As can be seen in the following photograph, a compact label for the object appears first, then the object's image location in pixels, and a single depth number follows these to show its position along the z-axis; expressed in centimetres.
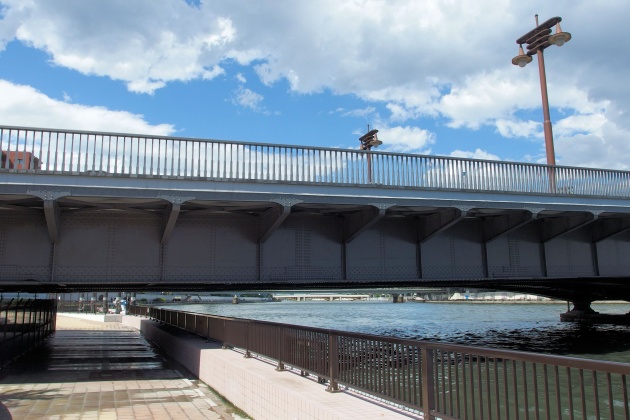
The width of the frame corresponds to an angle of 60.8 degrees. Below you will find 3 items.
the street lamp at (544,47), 1948
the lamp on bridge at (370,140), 2395
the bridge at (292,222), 1337
